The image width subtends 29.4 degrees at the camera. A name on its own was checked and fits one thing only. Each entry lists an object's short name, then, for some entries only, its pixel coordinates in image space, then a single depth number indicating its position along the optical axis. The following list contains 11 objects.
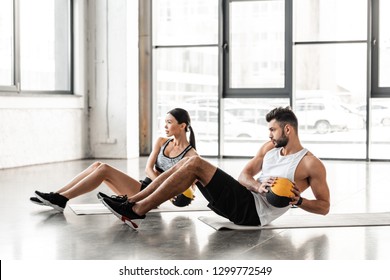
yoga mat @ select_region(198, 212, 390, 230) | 5.36
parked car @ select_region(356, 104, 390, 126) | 11.89
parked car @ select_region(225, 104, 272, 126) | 12.48
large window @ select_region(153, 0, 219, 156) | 12.56
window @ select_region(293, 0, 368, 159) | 11.91
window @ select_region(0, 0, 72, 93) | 10.32
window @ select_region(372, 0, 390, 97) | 11.77
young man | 4.98
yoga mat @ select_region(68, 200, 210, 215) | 6.13
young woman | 5.91
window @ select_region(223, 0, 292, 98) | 12.24
